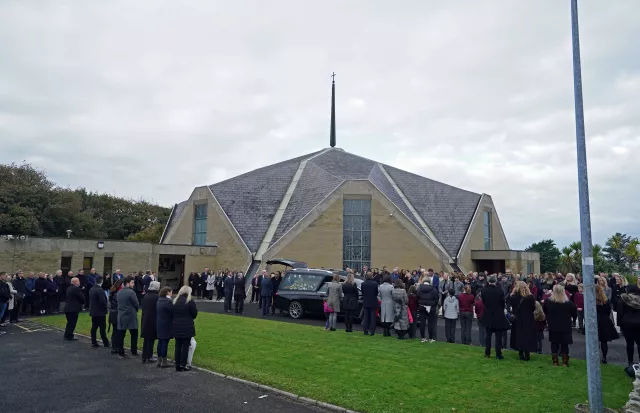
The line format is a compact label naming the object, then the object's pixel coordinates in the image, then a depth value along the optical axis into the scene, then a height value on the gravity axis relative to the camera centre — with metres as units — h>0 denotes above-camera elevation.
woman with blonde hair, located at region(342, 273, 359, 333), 12.63 -1.22
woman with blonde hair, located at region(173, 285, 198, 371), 8.55 -1.37
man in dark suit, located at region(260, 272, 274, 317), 17.14 -1.40
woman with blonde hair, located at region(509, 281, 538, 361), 9.16 -1.24
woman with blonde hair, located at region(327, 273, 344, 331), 12.66 -1.16
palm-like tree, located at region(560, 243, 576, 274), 39.69 +0.35
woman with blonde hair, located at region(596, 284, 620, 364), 9.28 -1.20
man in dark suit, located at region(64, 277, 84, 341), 11.50 -1.34
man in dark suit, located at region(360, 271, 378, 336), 12.22 -1.24
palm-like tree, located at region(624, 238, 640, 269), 46.42 +1.67
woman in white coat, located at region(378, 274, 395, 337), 11.95 -1.27
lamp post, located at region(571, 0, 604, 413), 5.73 +0.32
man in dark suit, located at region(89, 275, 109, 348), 10.84 -1.45
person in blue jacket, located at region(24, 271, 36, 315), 16.97 -1.63
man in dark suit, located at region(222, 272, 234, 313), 18.38 -1.52
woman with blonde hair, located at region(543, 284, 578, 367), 8.88 -1.17
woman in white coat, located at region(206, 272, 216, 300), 24.88 -1.66
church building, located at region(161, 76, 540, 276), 27.33 +2.51
